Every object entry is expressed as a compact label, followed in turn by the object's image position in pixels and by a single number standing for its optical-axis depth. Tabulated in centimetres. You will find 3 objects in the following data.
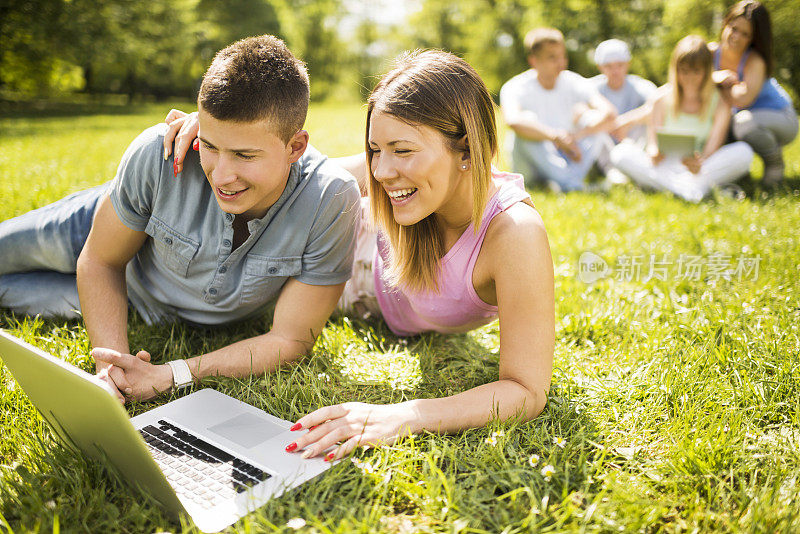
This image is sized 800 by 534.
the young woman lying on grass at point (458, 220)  216
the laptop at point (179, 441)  159
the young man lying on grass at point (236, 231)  234
